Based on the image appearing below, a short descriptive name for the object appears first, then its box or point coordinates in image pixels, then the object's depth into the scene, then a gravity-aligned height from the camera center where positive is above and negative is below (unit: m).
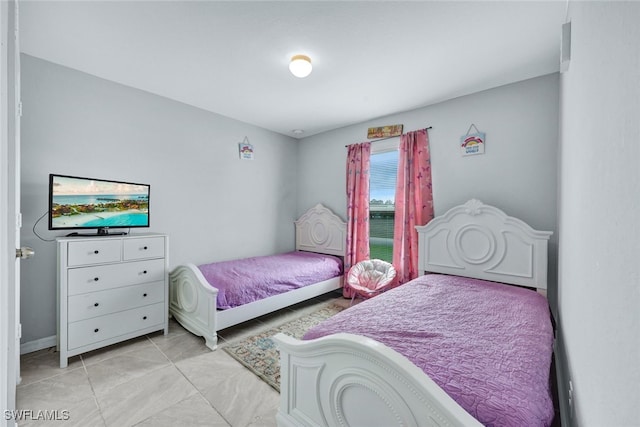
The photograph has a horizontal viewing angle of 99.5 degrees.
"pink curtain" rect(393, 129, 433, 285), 3.17 +0.16
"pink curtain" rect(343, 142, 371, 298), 3.73 +0.05
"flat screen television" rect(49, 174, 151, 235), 2.23 +0.05
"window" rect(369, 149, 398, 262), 3.65 +0.15
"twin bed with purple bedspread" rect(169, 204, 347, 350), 2.48 -0.78
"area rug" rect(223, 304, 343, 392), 2.08 -1.22
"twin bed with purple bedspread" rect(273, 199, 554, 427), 0.99 -0.66
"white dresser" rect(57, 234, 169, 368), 2.11 -0.69
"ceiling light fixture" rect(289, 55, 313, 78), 2.20 +1.20
